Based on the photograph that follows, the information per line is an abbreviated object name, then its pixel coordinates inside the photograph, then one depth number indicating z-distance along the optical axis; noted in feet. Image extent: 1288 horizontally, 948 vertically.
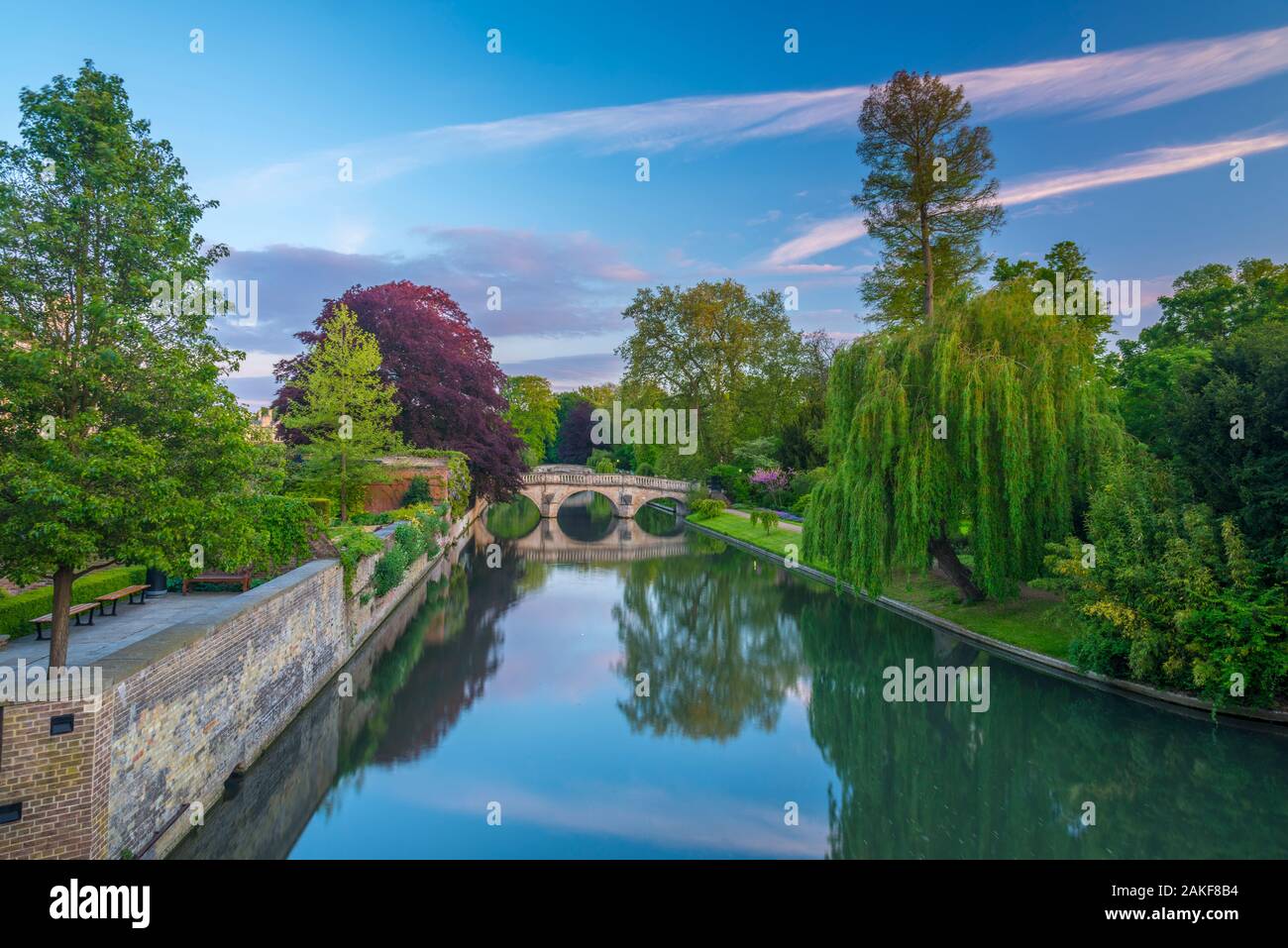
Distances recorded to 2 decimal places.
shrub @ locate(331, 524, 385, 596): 51.93
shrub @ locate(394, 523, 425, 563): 69.51
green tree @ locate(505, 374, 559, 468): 240.12
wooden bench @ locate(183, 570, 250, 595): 47.01
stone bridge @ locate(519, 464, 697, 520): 163.22
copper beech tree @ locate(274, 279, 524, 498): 113.19
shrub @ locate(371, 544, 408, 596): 61.21
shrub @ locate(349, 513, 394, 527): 82.61
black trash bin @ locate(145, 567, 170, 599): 46.88
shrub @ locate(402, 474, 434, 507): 103.50
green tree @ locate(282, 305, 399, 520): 81.66
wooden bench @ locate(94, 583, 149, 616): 40.55
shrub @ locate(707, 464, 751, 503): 159.12
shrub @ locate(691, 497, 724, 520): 149.59
